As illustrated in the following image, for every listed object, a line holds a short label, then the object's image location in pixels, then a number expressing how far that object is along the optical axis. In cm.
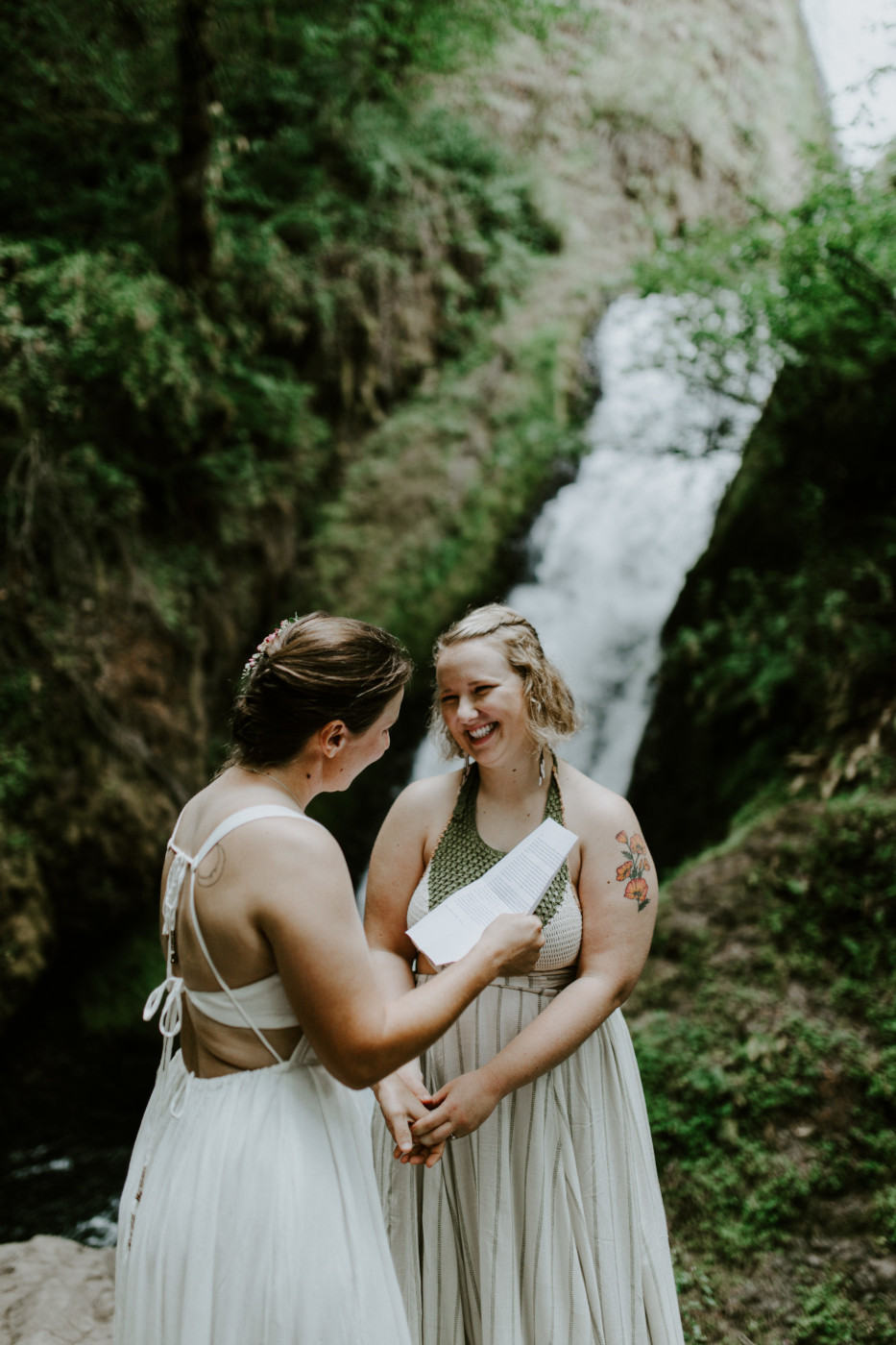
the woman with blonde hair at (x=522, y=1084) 198
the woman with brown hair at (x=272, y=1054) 146
